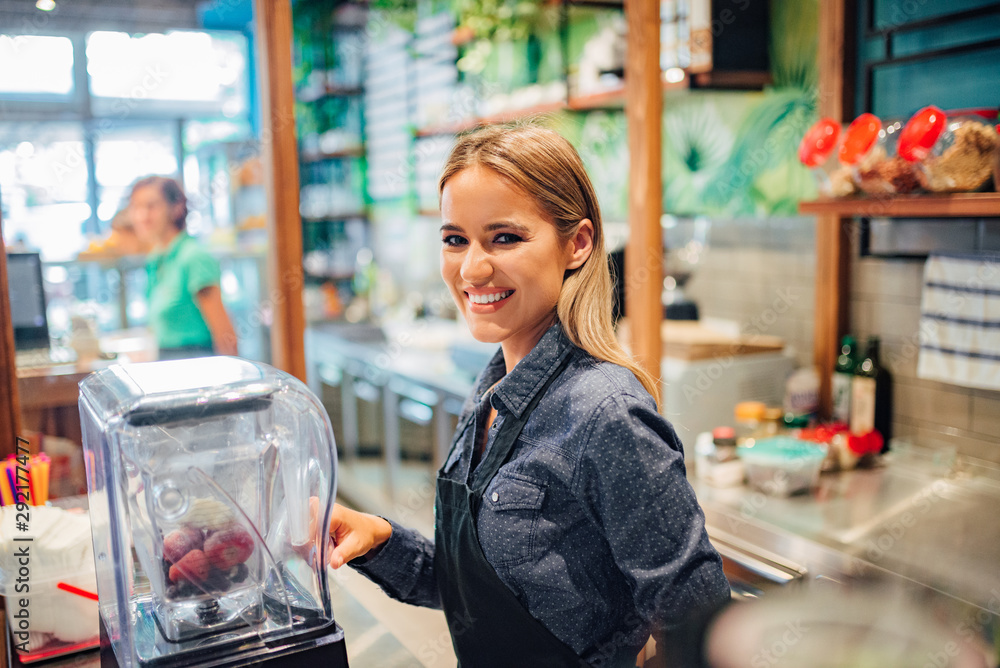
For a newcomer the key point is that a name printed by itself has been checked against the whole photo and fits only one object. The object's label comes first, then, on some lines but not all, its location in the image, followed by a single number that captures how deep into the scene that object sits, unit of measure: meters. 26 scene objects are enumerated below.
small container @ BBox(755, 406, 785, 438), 2.74
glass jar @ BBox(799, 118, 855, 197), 2.47
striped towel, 2.37
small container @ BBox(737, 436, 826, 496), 2.38
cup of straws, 1.55
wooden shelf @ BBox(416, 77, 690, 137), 3.28
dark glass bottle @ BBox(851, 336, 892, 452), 2.70
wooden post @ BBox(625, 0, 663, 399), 2.59
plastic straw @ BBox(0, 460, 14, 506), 1.55
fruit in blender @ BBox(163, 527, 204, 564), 1.02
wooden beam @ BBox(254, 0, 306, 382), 2.03
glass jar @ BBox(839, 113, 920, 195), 2.26
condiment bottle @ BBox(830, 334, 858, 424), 2.79
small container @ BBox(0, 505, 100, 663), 1.40
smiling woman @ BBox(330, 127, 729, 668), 1.09
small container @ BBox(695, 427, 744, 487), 2.51
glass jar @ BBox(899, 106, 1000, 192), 2.08
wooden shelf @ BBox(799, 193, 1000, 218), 2.05
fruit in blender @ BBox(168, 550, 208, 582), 1.02
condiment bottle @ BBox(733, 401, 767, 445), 2.75
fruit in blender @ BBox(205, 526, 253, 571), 1.03
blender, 1.01
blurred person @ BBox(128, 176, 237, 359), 2.39
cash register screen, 2.05
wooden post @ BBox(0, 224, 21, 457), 1.79
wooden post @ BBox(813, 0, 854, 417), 2.82
